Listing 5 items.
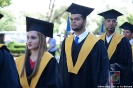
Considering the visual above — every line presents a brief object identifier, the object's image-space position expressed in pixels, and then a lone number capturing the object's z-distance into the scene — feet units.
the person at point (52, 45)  67.20
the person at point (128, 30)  45.19
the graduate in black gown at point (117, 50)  32.46
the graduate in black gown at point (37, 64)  21.40
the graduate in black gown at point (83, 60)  25.09
